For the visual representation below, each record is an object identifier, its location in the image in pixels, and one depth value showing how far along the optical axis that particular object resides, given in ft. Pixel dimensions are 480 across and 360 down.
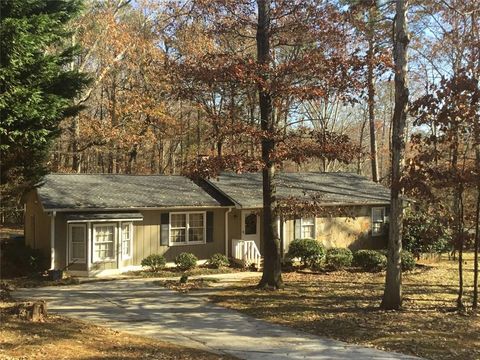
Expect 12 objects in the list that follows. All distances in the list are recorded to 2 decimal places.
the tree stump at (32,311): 32.04
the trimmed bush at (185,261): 61.41
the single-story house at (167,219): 57.93
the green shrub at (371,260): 63.26
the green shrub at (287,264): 65.82
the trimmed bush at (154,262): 60.64
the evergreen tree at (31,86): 35.47
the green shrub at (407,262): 61.82
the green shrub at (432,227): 39.40
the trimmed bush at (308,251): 65.28
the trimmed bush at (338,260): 65.00
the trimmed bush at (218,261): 63.54
